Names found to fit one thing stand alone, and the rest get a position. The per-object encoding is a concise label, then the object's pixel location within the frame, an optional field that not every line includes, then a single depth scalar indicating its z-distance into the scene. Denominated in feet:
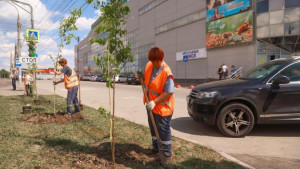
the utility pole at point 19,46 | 80.58
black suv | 15.57
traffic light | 30.99
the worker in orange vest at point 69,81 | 20.53
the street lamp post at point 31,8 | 46.93
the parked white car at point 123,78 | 106.69
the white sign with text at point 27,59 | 33.15
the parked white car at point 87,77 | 155.42
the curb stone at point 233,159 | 10.94
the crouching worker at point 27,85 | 39.89
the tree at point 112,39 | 9.87
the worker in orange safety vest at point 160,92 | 10.07
